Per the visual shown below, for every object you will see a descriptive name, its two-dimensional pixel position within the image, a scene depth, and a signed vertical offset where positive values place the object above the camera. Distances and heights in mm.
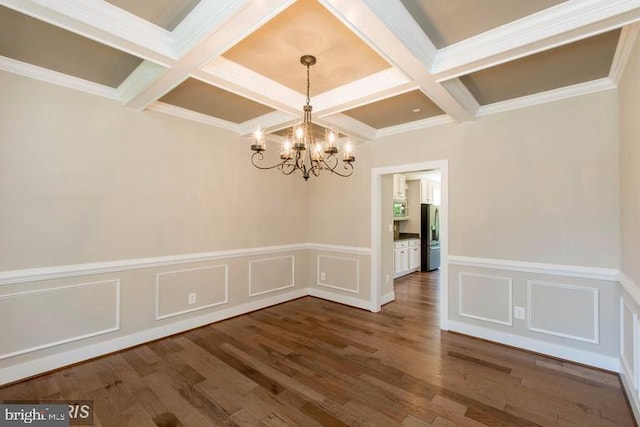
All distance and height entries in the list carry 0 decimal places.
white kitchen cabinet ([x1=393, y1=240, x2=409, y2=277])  6223 -934
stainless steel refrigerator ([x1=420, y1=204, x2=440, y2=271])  6957 -546
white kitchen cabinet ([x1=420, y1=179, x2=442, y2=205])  7234 +660
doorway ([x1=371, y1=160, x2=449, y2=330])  3562 -173
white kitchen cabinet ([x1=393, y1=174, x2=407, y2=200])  6676 +705
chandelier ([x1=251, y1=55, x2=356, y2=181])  2271 +611
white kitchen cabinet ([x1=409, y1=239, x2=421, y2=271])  6770 -962
